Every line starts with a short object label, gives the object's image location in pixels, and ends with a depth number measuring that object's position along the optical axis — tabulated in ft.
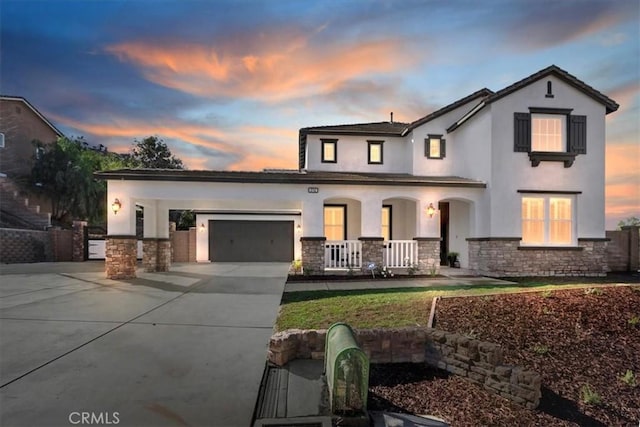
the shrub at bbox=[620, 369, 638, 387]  11.53
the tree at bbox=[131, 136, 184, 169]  93.81
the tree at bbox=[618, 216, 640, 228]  56.59
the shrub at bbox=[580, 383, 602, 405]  10.73
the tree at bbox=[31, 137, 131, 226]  77.05
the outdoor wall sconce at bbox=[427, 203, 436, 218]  40.18
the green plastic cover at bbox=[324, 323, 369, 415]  9.82
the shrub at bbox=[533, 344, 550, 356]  13.30
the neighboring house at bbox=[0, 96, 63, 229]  73.26
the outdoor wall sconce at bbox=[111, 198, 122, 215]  37.17
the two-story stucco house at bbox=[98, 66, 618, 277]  38.24
